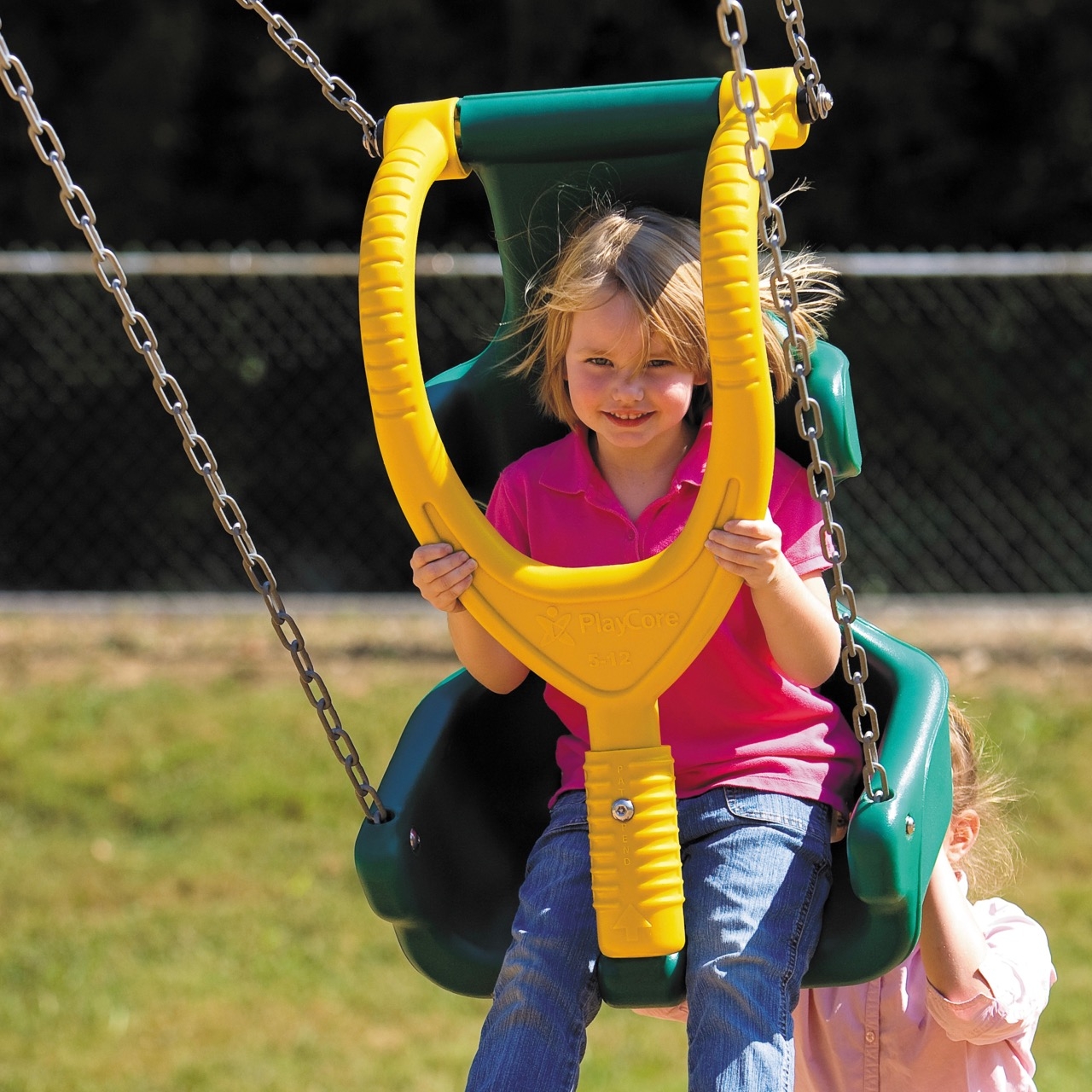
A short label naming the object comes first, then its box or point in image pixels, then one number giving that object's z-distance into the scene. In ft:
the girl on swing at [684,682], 13.97
